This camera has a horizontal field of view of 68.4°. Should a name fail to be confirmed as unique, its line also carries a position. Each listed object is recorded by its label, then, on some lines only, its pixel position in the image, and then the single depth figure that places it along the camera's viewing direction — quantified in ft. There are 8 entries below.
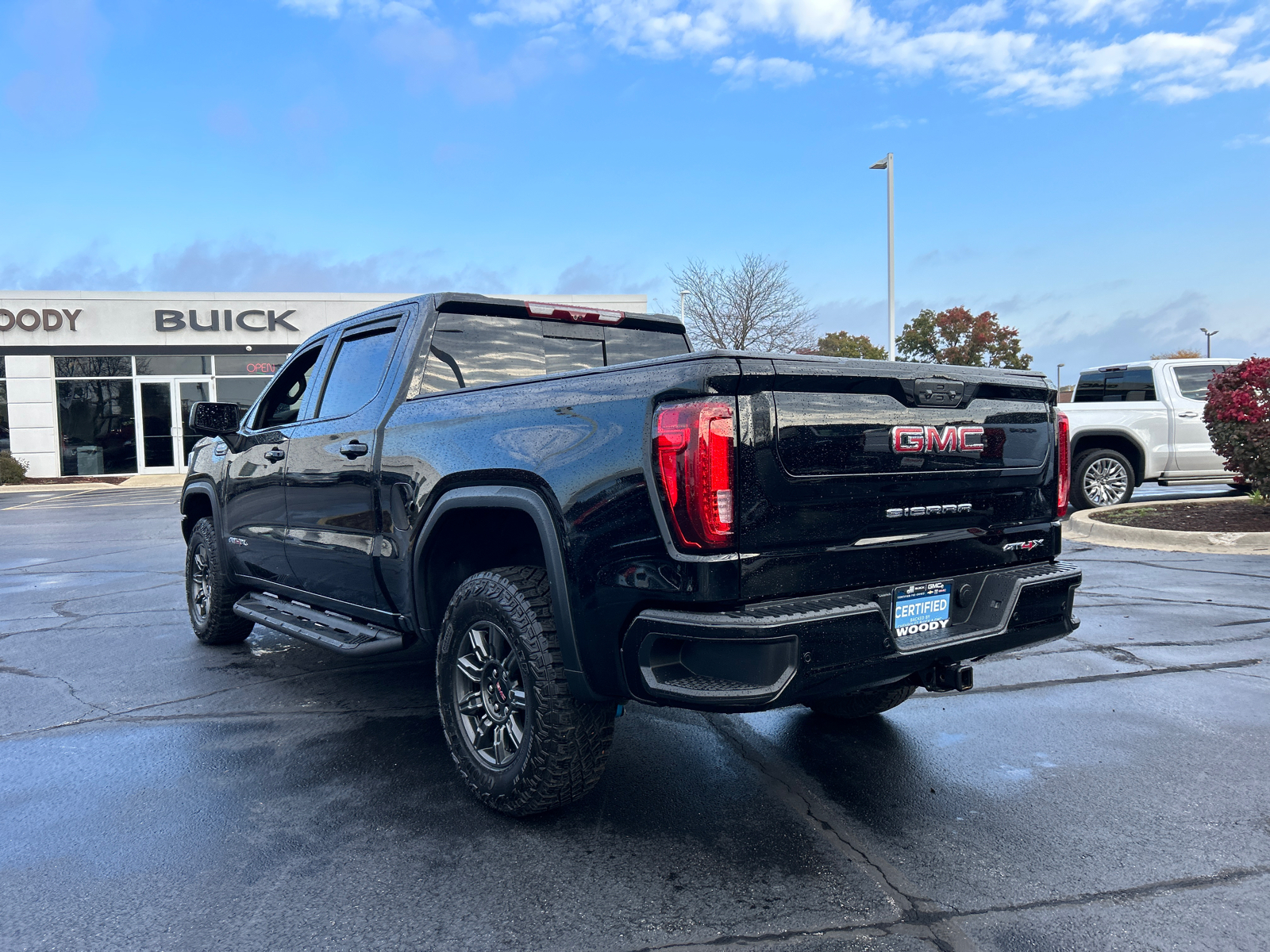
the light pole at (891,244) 71.46
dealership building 85.15
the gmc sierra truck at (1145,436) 40.16
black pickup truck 8.72
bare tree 99.66
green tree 185.16
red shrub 32.45
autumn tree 177.99
